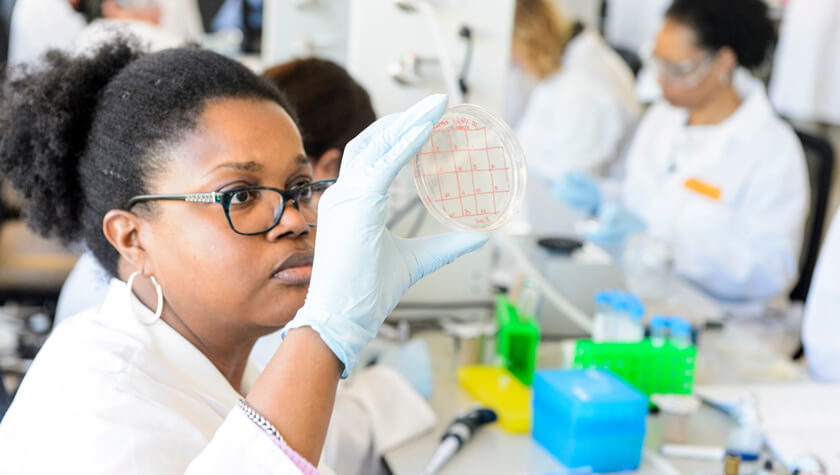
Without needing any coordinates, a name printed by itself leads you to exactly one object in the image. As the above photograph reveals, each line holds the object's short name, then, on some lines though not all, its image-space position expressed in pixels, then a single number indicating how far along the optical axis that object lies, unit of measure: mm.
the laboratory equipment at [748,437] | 1293
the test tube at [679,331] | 1513
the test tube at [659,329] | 1542
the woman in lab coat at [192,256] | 776
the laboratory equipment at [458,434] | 1259
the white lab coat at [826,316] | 1714
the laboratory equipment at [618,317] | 1559
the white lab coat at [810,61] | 3084
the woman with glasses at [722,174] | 2402
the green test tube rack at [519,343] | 1562
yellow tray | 1387
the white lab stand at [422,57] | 1899
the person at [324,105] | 1609
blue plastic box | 1229
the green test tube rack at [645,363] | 1421
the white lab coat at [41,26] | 3258
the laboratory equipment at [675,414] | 1335
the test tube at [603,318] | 1595
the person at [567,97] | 3746
